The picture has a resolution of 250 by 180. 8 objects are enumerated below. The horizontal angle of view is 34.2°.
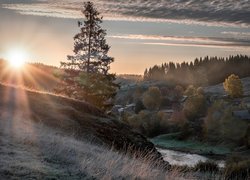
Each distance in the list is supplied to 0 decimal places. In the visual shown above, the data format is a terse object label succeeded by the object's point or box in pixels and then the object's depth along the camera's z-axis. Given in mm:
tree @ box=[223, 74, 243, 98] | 169600
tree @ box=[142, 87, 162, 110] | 164538
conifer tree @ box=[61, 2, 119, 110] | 43781
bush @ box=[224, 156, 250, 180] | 40150
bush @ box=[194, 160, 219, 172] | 44769
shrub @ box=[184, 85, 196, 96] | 175125
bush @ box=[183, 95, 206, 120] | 130125
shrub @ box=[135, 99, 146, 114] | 164575
